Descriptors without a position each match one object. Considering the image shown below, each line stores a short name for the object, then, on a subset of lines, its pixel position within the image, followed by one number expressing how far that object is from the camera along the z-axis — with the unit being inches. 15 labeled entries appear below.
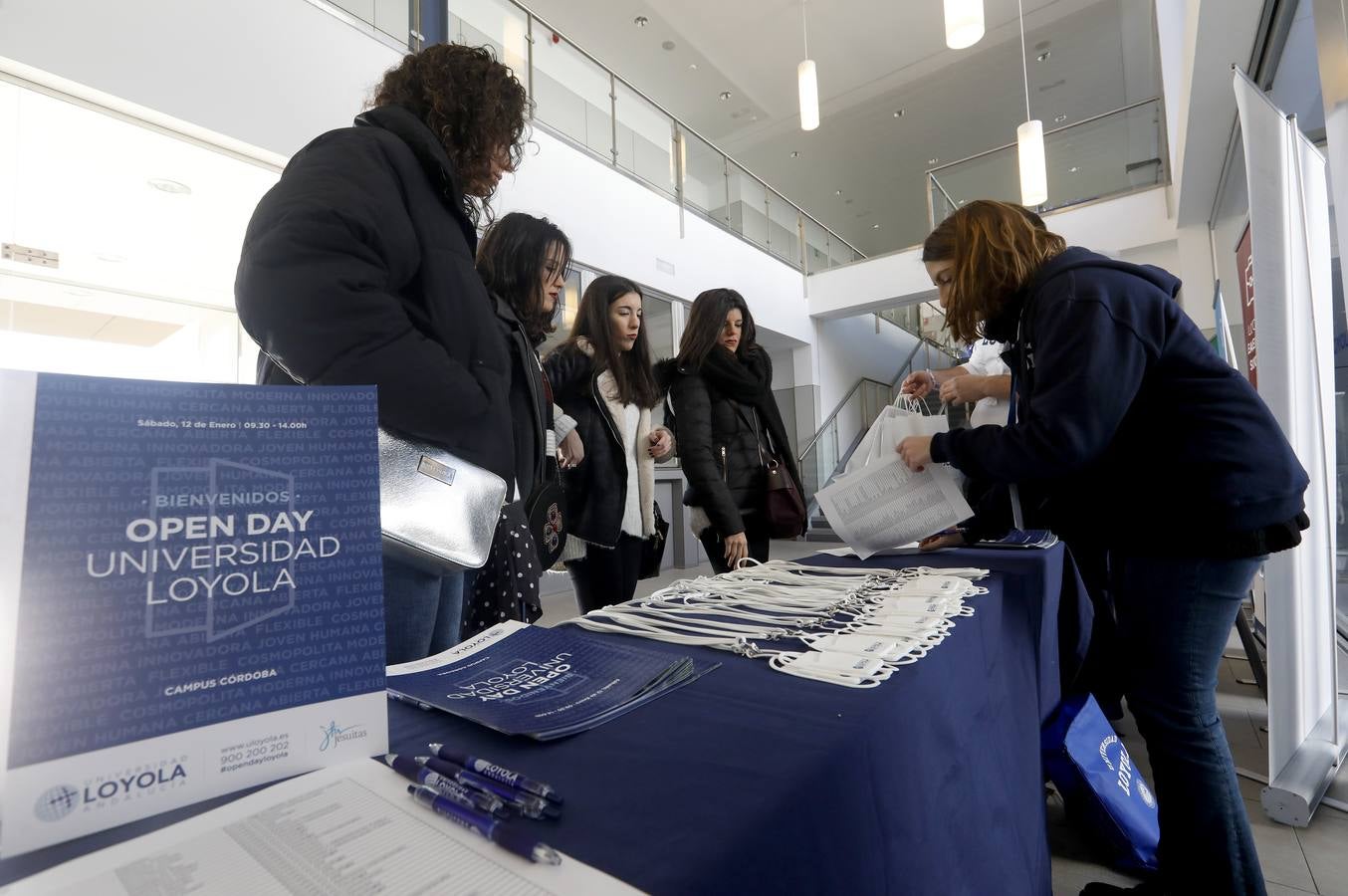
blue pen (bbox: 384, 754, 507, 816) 14.9
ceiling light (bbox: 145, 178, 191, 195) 144.3
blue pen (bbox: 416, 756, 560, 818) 14.9
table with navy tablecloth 13.9
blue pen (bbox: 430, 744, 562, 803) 15.2
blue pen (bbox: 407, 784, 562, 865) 13.0
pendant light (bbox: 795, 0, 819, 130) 180.7
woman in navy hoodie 41.4
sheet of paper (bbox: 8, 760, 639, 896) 12.5
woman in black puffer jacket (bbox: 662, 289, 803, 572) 78.2
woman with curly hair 33.1
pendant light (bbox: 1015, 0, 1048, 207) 187.3
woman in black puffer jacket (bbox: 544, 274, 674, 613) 70.9
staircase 286.2
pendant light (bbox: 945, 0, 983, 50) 125.6
